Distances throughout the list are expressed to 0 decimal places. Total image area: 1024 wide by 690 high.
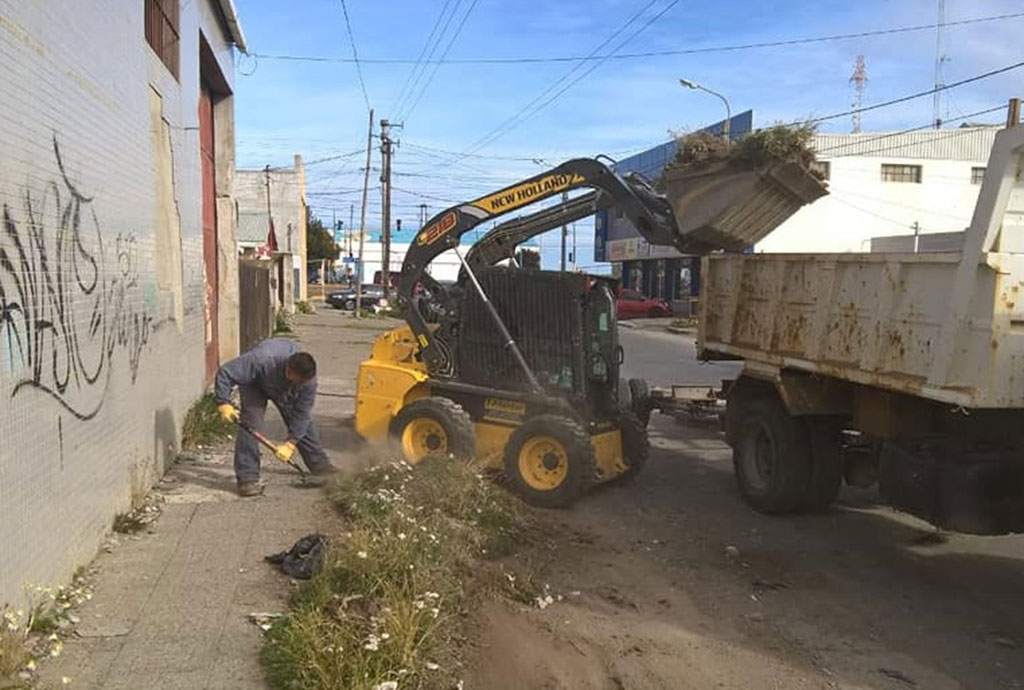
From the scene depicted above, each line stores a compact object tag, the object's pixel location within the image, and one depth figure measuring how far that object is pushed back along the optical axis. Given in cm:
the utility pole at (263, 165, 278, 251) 5046
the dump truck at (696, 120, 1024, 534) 553
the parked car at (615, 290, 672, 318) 4597
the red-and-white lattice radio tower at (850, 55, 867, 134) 4616
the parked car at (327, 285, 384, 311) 5491
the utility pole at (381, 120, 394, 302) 5084
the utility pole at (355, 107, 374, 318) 4780
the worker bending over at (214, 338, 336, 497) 768
